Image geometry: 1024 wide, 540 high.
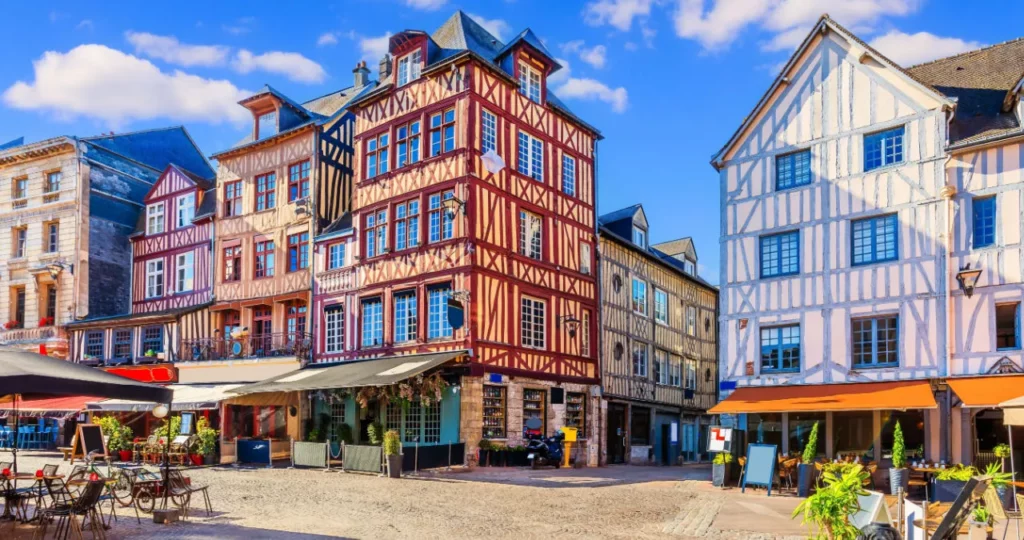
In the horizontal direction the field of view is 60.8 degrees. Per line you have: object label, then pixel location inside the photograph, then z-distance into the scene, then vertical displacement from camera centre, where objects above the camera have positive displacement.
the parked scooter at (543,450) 20.31 -2.51
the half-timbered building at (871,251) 14.98 +1.79
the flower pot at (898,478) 13.57 -2.04
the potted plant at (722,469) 15.48 -2.18
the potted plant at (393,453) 16.97 -2.16
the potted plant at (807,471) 13.97 -1.98
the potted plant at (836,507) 6.23 -1.15
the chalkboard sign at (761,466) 14.18 -1.95
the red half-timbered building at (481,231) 20.62 +2.85
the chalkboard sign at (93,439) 19.49 -2.25
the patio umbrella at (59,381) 7.86 -0.40
